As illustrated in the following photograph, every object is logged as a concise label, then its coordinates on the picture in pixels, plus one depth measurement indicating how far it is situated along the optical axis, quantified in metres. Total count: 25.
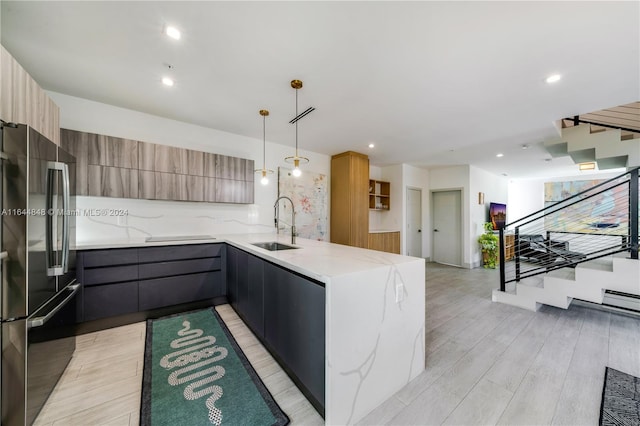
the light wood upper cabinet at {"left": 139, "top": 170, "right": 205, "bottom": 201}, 2.91
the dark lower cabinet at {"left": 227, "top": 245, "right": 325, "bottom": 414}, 1.39
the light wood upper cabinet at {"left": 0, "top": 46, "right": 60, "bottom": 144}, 1.39
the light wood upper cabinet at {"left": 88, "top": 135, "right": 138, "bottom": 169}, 2.61
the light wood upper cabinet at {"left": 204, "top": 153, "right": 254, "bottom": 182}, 3.35
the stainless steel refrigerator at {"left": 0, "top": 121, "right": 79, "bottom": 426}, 1.23
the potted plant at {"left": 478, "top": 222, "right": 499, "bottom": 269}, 5.63
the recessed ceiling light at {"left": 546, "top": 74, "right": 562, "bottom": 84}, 2.14
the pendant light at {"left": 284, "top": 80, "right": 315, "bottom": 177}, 2.29
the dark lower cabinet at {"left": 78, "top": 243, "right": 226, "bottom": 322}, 2.36
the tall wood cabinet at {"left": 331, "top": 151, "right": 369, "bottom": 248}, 4.61
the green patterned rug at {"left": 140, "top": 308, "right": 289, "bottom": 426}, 1.41
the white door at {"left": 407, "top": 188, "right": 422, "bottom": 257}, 6.11
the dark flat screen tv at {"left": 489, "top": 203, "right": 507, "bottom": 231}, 6.27
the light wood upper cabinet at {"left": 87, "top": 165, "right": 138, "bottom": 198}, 2.62
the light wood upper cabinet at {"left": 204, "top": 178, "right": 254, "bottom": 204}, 3.36
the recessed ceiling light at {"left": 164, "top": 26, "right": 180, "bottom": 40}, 1.65
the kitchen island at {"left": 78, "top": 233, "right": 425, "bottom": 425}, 1.30
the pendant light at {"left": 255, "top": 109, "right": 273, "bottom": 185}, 2.97
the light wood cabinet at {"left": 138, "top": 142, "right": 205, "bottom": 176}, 2.90
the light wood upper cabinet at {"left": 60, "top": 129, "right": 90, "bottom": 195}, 2.47
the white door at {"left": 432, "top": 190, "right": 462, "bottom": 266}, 5.93
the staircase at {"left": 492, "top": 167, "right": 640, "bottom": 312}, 2.46
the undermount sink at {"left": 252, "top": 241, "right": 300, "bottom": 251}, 2.73
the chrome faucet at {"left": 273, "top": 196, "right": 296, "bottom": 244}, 3.98
